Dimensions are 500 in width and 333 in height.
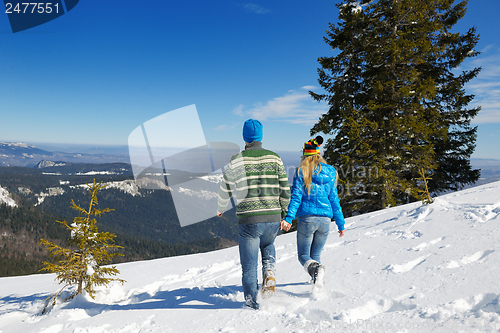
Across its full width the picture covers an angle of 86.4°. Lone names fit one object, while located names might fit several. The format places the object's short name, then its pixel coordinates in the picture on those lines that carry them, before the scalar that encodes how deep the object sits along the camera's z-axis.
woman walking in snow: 3.09
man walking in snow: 2.75
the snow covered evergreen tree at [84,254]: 4.41
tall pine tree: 11.89
